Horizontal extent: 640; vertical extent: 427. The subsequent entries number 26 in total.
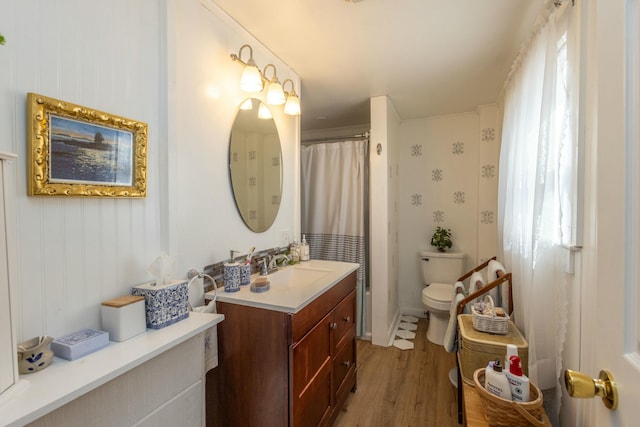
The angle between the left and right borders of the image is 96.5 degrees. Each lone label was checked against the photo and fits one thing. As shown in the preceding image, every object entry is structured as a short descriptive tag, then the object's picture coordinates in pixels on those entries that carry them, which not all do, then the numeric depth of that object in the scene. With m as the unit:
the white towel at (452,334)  1.93
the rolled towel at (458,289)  2.22
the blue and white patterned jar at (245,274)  1.46
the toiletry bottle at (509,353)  1.14
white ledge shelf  0.62
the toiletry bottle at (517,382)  1.10
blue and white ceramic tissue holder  1.02
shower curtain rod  2.78
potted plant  3.10
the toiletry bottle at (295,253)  2.07
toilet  2.57
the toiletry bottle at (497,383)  1.11
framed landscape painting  0.80
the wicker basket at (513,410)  1.04
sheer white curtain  1.17
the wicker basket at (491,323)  1.53
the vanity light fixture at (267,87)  1.51
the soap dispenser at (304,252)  2.12
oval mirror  1.62
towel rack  1.81
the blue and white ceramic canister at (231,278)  1.38
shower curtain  2.73
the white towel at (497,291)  1.93
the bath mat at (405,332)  2.64
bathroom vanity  1.21
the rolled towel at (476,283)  2.08
